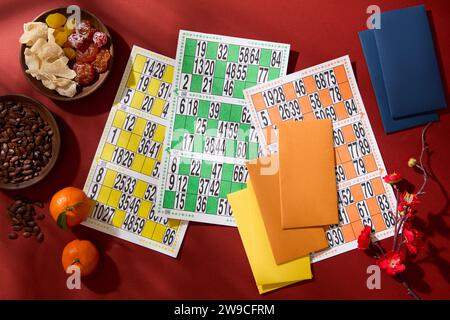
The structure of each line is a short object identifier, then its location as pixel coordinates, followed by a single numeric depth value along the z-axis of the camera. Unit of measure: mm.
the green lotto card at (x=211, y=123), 1610
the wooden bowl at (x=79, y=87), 1572
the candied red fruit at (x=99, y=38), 1575
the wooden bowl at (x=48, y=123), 1565
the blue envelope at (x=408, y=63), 1608
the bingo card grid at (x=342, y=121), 1610
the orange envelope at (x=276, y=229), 1579
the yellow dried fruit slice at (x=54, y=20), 1577
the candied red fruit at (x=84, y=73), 1579
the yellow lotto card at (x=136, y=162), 1609
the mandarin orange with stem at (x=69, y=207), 1491
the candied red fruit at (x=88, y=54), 1586
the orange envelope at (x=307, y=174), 1582
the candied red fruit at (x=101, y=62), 1585
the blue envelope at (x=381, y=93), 1620
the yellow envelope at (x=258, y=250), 1583
